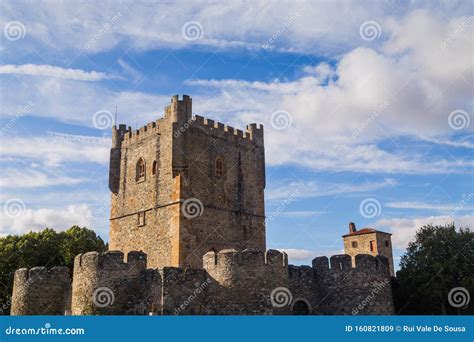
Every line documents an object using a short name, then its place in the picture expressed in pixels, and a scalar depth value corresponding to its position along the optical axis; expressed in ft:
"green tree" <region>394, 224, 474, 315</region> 91.25
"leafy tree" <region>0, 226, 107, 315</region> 126.72
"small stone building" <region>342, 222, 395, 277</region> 191.31
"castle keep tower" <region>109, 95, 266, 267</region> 98.78
